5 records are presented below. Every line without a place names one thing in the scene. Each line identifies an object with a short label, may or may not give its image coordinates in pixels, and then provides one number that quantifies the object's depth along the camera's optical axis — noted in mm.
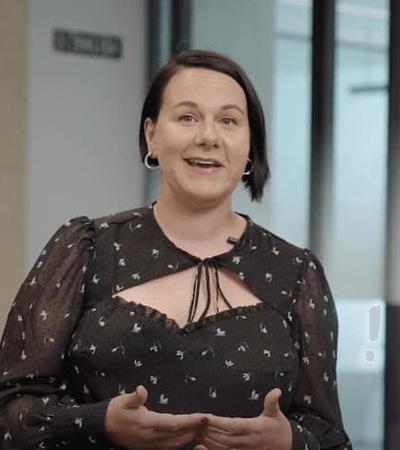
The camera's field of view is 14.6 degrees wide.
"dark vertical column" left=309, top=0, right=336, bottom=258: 6316
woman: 2379
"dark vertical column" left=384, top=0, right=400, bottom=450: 5814
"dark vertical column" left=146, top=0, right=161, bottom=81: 7803
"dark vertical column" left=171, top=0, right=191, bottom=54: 7675
